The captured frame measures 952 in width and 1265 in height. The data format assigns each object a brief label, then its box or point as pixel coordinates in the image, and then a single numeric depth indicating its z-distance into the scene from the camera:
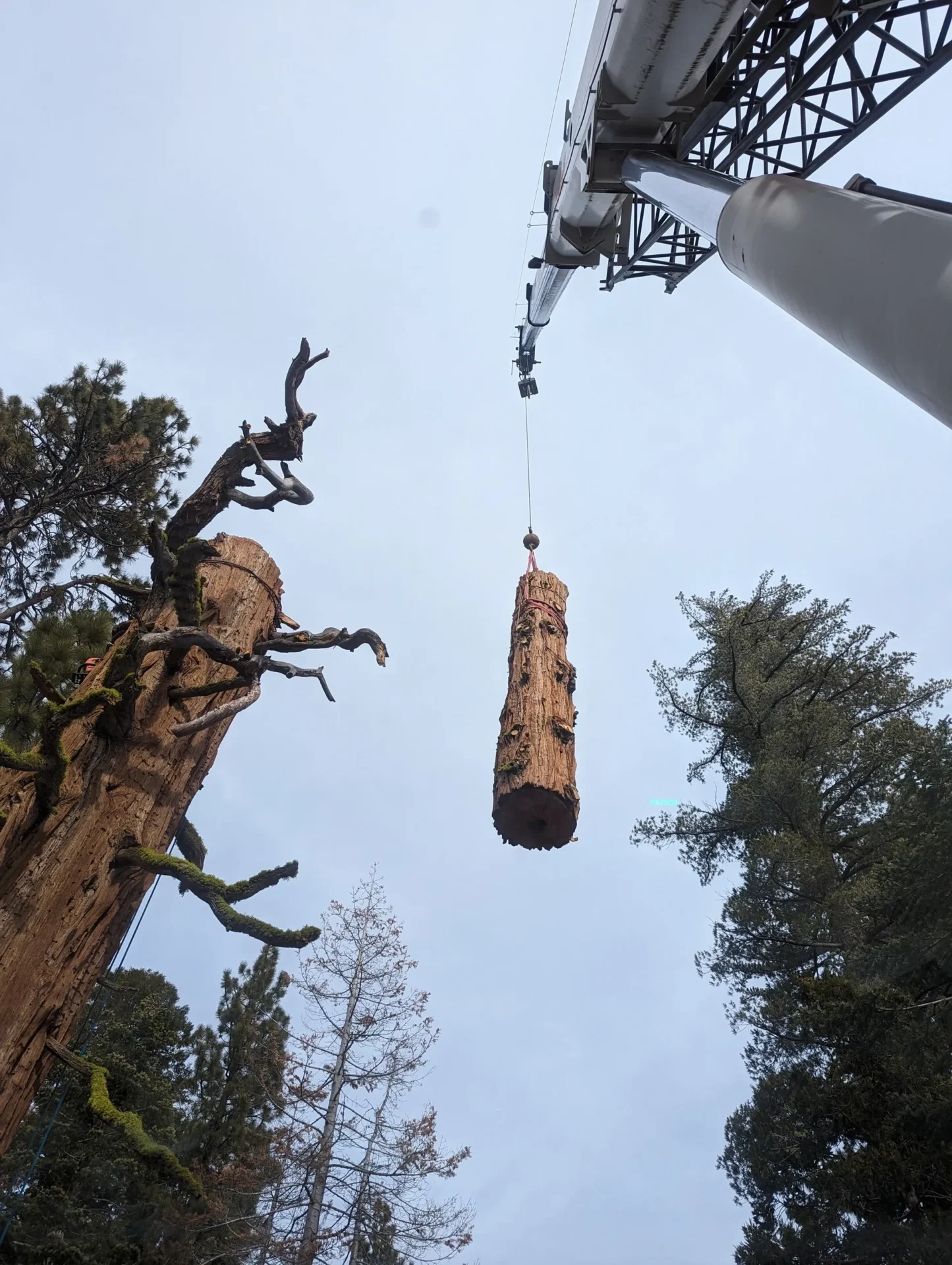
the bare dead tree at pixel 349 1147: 11.80
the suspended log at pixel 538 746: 6.34
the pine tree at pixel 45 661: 7.87
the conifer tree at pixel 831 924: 8.01
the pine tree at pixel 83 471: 9.95
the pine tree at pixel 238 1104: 13.62
